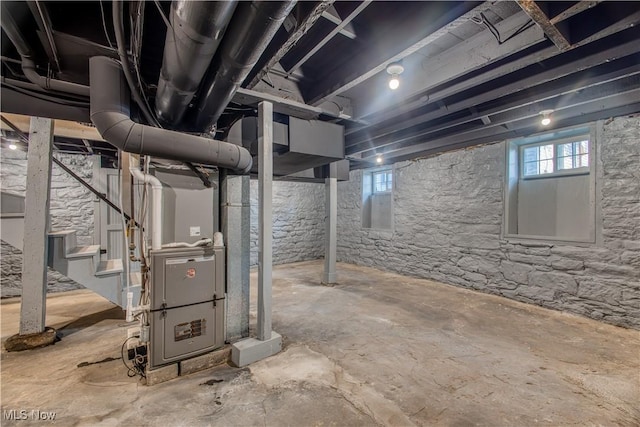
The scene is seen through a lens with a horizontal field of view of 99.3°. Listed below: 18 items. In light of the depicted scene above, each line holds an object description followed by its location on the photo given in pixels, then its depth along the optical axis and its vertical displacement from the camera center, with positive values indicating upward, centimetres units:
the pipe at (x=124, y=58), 104 +76
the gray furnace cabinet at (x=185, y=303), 189 -65
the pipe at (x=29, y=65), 132 +88
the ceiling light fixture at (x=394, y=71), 187 +101
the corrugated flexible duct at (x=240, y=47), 103 +75
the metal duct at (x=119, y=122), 159 +54
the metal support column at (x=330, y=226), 441 -19
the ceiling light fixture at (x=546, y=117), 269 +103
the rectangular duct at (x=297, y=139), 248 +73
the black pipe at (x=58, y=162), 243 +52
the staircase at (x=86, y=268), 272 -56
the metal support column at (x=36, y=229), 246 -14
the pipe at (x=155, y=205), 191 +6
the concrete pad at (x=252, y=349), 209 -108
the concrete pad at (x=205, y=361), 198 -112
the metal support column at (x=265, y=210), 222 +4
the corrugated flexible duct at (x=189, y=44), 98 +73
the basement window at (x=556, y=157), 326 +75
